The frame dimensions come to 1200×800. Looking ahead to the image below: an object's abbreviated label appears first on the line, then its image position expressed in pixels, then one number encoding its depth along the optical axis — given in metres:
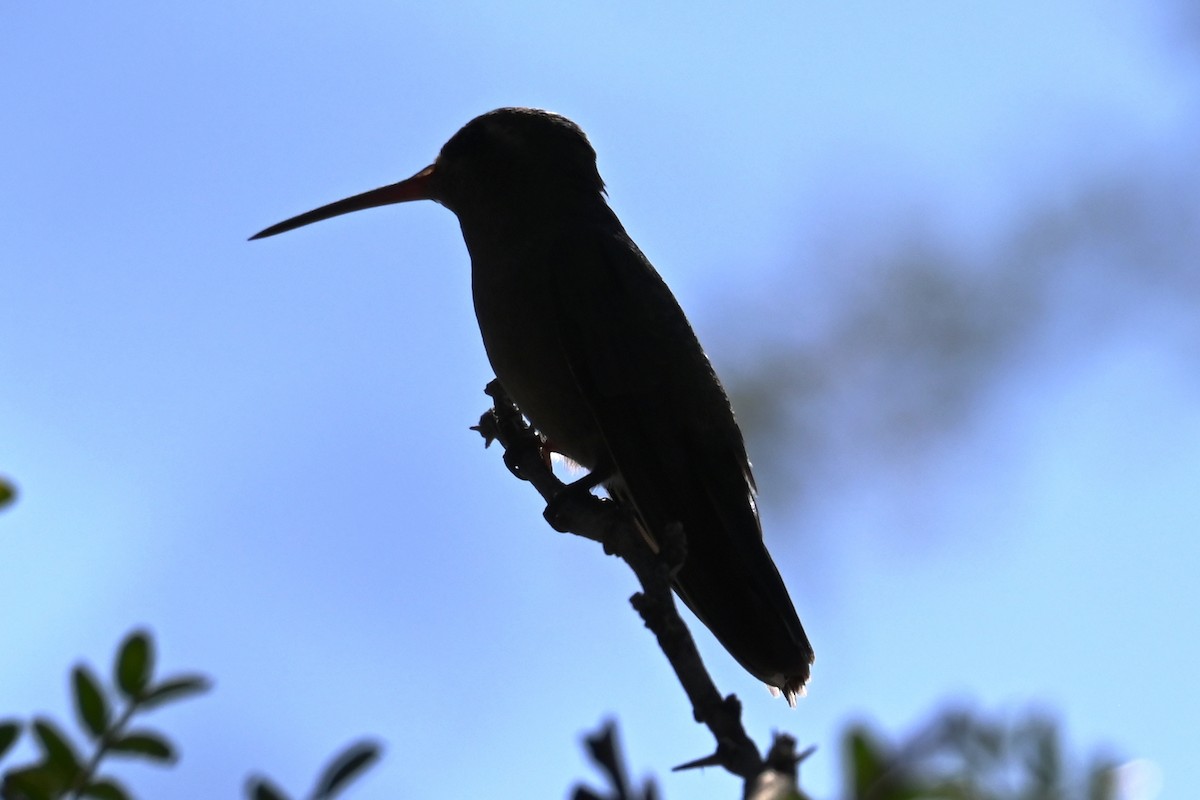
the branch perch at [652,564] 1.38
